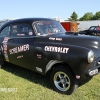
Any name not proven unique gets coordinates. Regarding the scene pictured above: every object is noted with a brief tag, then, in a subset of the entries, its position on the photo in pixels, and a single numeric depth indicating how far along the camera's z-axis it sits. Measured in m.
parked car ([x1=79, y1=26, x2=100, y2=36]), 19.94
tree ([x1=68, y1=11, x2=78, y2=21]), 101.22
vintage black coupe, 3.72
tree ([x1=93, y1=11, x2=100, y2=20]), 102.19
